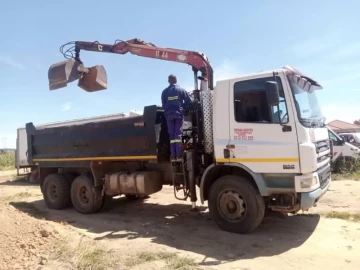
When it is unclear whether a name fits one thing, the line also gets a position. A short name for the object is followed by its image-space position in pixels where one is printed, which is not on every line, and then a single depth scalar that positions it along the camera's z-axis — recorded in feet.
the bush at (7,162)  114.52
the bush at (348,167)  44.69
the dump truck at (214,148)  18.58
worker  22.60
